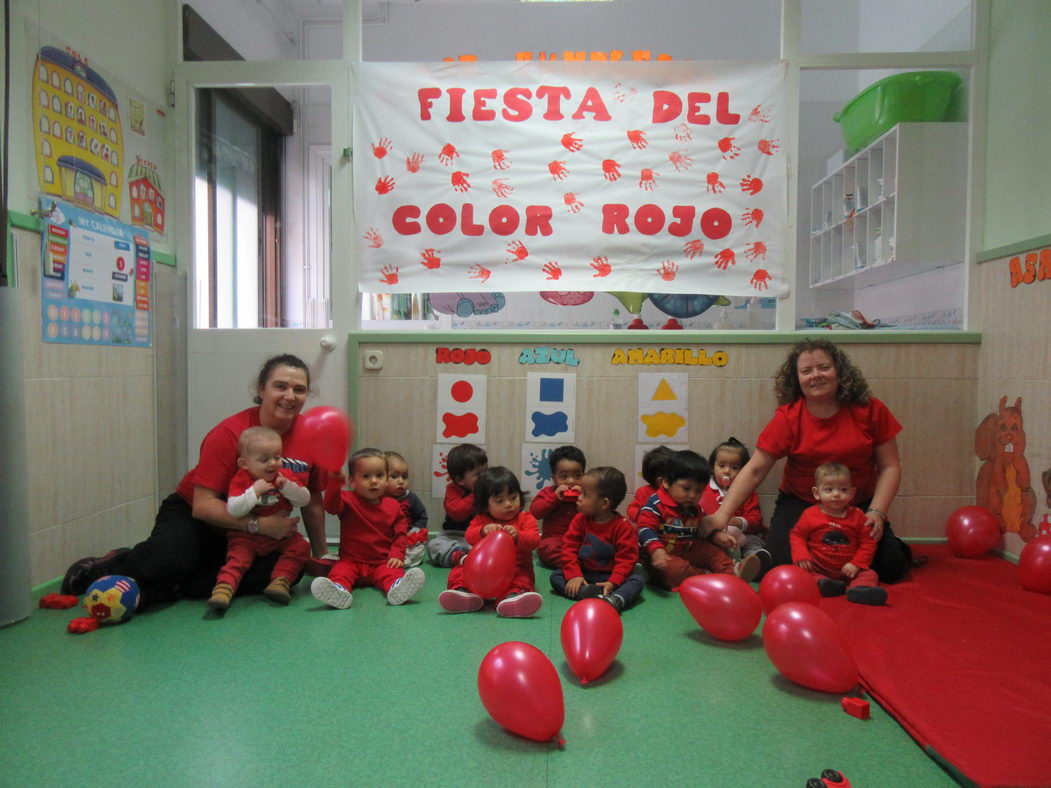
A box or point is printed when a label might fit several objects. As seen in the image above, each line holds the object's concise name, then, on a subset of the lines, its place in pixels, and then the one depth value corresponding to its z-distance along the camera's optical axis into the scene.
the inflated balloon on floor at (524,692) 1.42
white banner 3.18
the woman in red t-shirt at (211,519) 2.31
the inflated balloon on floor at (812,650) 1.64
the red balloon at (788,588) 2.05
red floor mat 1.39
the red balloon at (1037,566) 2.40
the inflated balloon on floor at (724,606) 1.95
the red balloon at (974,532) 2.85
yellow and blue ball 2.10
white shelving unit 3.29
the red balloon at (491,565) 2.19
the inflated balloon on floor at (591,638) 1.71
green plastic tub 3.40
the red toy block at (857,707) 1.56
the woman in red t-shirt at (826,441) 2.64
